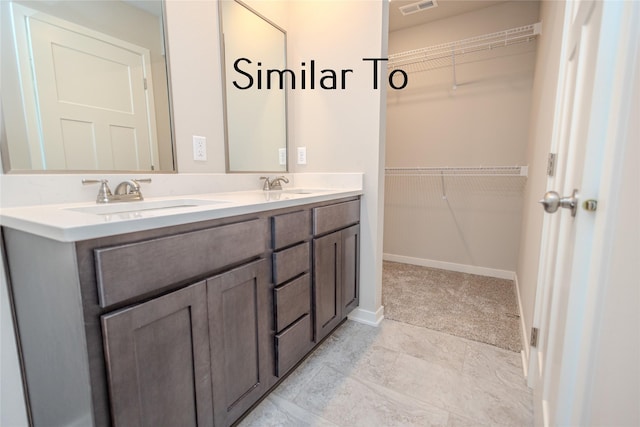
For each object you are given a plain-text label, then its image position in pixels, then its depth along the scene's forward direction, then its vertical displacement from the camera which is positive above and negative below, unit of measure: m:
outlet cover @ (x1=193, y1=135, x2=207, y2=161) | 1.51 +0.12
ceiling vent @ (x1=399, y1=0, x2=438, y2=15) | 2.45 +1.39
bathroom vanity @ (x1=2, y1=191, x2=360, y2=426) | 0.68 -0.40
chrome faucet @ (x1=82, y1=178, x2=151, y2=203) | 1.11 -0.08
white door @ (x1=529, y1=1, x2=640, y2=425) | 0.52 -0.04
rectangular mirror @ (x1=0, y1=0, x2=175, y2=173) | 0.97 +0.32
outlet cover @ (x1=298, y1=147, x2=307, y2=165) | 2.10 +0.11
